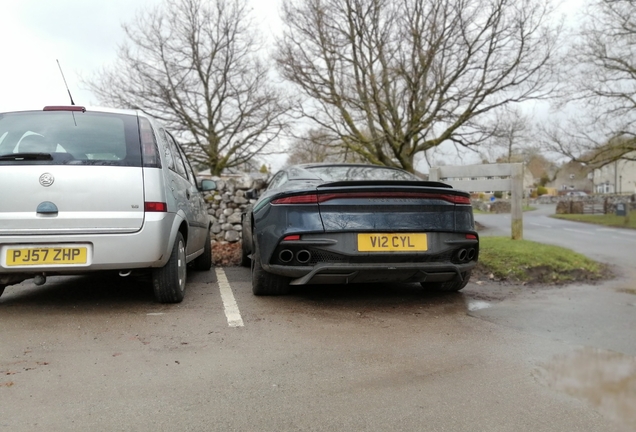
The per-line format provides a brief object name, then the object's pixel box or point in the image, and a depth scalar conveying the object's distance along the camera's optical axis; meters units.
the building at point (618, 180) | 76.81
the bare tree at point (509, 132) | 17.64
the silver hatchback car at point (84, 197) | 3.56
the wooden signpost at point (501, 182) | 7.69
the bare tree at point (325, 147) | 18.95
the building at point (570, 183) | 105.56
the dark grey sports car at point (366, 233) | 3.90
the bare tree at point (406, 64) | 15.10
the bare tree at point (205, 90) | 21.62
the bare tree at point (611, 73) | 20.83
